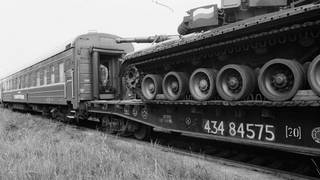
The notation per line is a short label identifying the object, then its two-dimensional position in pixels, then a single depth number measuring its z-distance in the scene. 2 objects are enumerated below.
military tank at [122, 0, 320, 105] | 4.71
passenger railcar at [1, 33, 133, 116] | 11.48
